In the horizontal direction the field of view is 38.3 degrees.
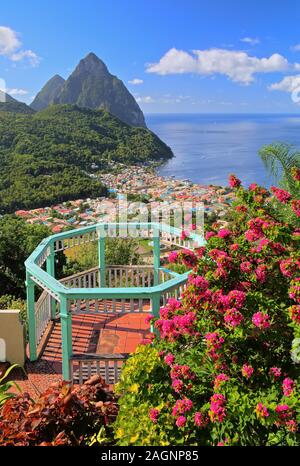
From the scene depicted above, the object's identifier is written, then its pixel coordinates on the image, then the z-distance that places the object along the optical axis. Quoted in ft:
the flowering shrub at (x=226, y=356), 6.93
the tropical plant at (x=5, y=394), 9.03
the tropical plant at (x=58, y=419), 7.48
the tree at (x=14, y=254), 42.50
